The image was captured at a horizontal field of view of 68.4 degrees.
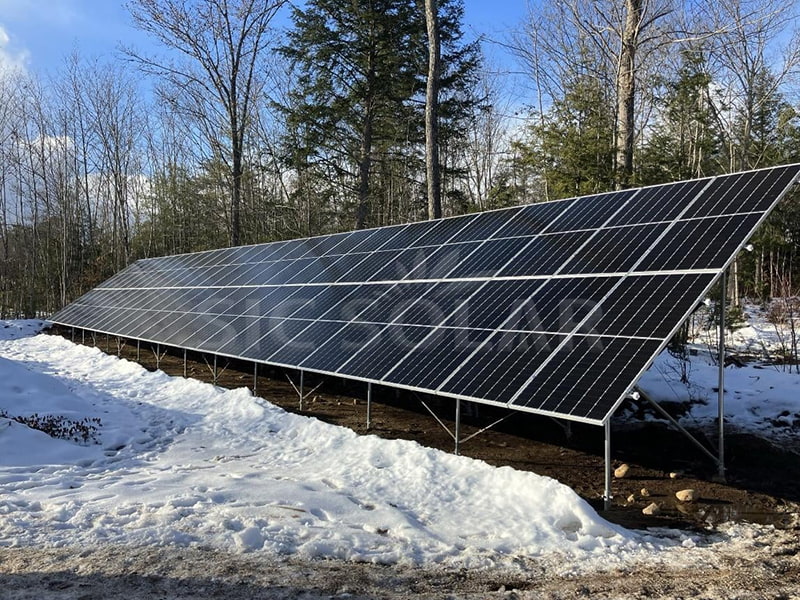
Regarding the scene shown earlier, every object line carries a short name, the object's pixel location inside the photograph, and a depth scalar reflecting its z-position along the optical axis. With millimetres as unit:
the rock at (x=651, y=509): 6514
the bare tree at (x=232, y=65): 27391
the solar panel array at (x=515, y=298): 7000
